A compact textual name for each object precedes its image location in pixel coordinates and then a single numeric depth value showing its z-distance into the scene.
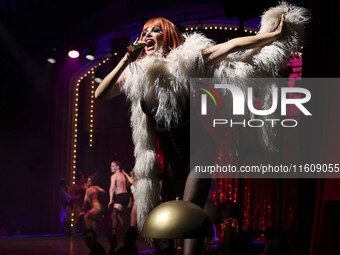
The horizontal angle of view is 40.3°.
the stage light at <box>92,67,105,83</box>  10.52
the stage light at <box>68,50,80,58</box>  9.86
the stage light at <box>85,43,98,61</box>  9.48
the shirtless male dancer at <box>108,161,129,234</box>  8.85
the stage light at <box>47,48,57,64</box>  9.84
